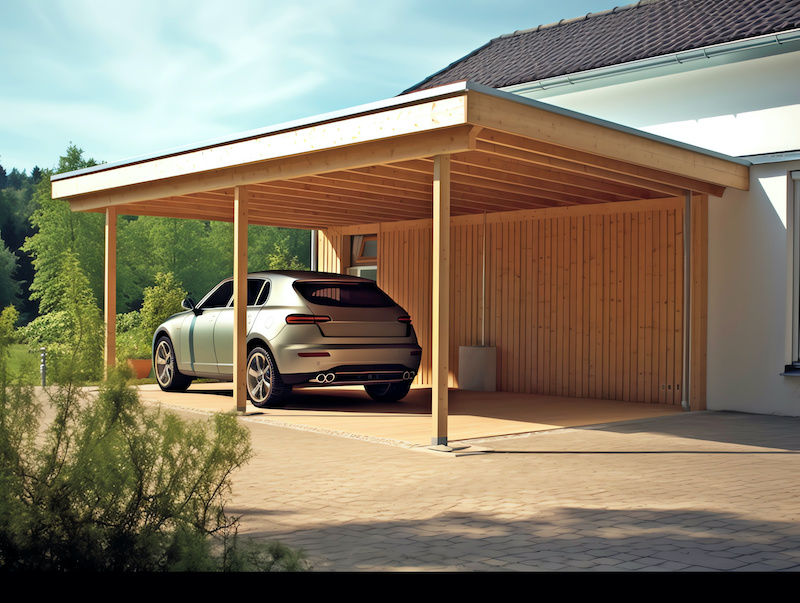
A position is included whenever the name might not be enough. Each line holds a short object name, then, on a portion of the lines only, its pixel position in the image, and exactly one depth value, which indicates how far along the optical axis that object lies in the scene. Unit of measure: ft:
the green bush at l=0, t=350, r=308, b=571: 11.94
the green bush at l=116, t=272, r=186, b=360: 70.18
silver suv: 34.53
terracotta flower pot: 56.80
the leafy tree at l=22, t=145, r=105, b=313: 138.82
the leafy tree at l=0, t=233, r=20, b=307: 134.21
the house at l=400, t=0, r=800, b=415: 36.50
